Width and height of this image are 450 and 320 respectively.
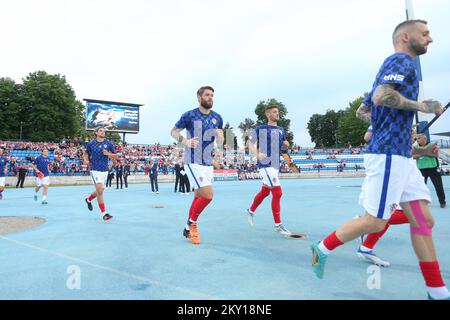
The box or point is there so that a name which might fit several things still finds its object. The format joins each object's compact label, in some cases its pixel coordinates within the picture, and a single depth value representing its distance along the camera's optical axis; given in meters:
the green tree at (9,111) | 53.95
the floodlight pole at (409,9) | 11.88
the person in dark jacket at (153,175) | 17.94
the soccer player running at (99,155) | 8.16
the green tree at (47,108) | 54.75
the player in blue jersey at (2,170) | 13.48
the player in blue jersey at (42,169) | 12.97
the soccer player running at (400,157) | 2.64
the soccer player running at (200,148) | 5.37
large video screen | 36.56
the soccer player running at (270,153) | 5.92
